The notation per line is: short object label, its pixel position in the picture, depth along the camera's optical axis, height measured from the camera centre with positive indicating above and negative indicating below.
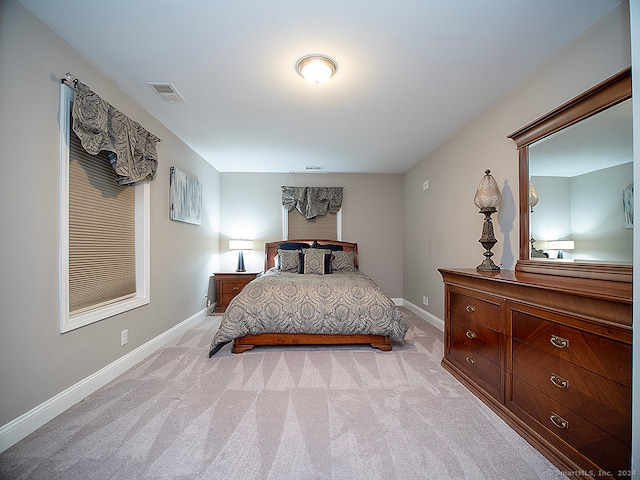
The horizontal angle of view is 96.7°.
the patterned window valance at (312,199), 5.08 +0.73
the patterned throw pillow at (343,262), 4.46 -0.35
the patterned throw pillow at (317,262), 4.10 -0.32
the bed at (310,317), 2.84 -0.78
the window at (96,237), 1.91 +0.03
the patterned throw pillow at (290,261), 4.30 -0.32
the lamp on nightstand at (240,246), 4.84 -0.10
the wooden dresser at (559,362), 1.16 -0.63
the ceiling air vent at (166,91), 2.37 +1.29
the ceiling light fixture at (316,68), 2.02 +1.26
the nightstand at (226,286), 4.49 -0.73
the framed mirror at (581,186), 1.54 +0.34
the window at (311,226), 5.23 +0.25
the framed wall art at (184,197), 3.33 +0.55
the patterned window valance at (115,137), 1.92 +0.81
